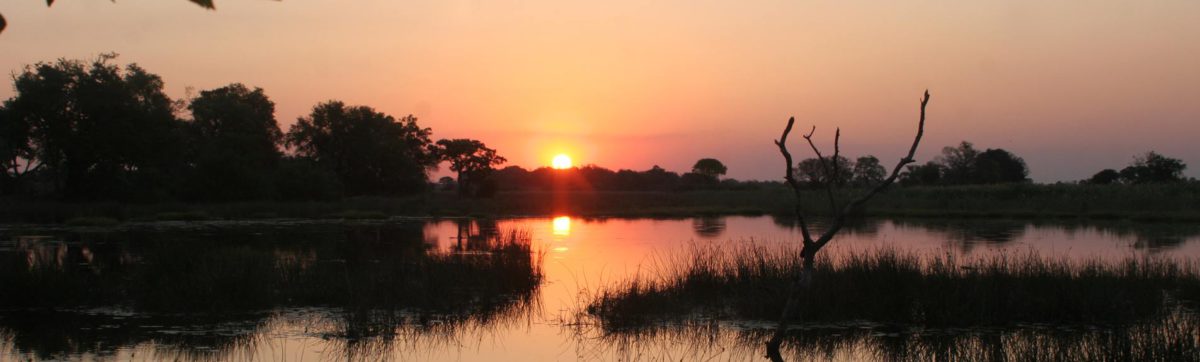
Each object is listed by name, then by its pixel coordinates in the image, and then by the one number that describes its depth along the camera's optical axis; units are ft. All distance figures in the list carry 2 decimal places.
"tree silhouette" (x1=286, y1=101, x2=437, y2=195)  223.51
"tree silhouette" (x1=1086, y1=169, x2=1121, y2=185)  276.25
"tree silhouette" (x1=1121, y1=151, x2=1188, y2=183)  252.21
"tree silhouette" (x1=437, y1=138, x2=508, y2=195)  269.44
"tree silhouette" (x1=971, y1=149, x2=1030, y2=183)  299.58
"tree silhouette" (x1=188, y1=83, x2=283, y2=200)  169.27
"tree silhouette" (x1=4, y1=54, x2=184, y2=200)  156.46
